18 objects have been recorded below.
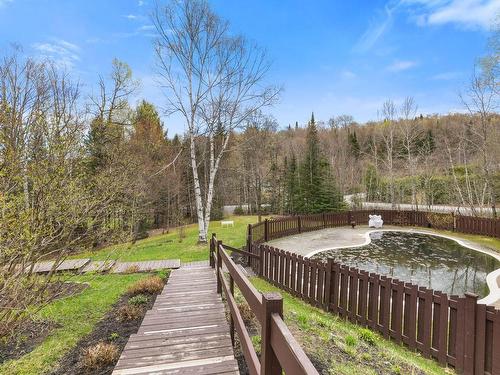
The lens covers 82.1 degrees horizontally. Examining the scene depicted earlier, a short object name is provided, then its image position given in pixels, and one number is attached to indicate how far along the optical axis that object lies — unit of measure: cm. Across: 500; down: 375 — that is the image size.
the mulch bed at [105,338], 322
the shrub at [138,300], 532
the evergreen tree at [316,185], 2555
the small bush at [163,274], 719
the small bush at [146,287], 602
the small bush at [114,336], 401
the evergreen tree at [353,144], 3966
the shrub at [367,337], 401
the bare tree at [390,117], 2283
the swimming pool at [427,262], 744
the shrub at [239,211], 3102
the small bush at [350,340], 379
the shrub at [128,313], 472
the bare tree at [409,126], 2211
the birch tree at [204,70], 1233
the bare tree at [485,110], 1450
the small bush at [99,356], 321
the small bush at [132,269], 837
